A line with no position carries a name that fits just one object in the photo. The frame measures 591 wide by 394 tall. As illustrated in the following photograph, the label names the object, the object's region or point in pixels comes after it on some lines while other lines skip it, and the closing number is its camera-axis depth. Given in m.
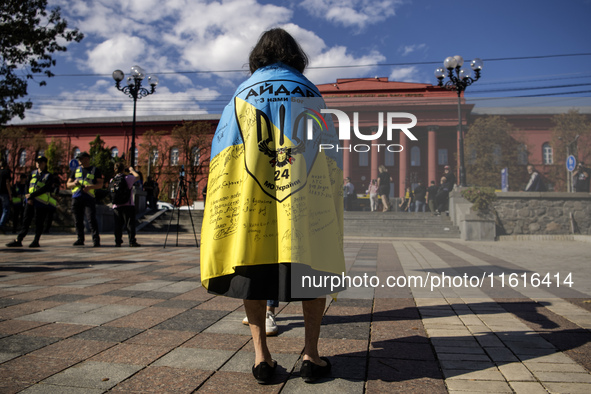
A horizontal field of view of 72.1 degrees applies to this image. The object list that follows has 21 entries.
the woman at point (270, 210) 1.91
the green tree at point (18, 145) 39.78
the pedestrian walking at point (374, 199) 21.84
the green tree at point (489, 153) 25.94
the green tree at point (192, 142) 39.56
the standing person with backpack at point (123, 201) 8.71
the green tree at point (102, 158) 36.22
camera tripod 8.77
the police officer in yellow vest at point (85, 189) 8.59
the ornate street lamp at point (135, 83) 15.04
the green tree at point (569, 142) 18.63
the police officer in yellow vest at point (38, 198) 8.36
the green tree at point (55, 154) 39.72
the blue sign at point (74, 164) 9.20
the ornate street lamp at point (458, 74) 14.62
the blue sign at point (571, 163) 15.20
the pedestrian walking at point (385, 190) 20.45
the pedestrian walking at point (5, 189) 11.19
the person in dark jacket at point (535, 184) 15.81
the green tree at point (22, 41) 15.42
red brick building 33.19
